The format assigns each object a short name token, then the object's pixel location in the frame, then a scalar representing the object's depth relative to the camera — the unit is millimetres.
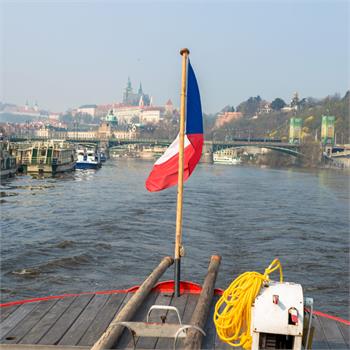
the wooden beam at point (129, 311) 5160
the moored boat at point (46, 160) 58094
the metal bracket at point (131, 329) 4967
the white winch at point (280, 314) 4708
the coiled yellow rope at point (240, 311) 5012
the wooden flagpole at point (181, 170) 7070
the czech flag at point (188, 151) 7449
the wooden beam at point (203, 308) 5152
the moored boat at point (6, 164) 51062
